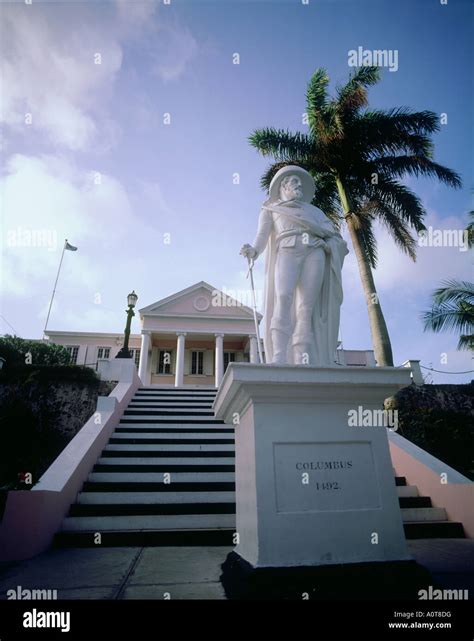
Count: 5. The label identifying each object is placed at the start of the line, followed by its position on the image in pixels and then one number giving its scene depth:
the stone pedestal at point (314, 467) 2.30
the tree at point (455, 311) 11.71
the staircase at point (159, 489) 4.43
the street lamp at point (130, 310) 11.84
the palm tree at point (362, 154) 12.41
